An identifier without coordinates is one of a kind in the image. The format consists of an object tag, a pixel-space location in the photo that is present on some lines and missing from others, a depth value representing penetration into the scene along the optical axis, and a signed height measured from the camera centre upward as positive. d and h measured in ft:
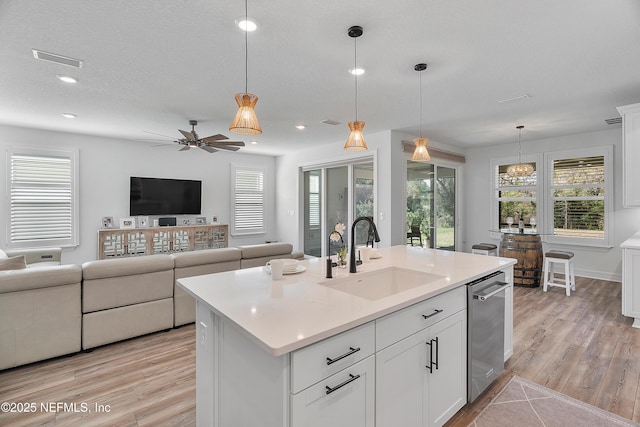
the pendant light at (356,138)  8.15 +1.98
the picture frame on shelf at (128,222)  18.67 -0.61
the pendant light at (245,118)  6.14 +1.90
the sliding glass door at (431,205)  19.19 +0.59
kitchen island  3.71 -1.94
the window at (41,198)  16.08 +0.75
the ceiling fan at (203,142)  14.07 +3.34
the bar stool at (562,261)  14.65 -2.47
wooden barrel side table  15.92 -2.22
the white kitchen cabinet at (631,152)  11.10 +2.27
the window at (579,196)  17.29 +1.09
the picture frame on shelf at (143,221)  19.26 -0.56
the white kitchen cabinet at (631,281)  10.90 -2.36
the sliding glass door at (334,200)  19.29 +0.87
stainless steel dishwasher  6.51 -2.61
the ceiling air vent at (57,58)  8.08 +4.14
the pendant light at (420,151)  9.69 +1.95
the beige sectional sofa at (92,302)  8.13 -2.66
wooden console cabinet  17.75 -1.70
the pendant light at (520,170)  17.37 +2.49
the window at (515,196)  19.60 +1.15
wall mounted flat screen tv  19.27 +1.04
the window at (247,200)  23.62 +0.95
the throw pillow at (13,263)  8.59 -1.46
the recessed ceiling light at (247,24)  6.67 +4.15
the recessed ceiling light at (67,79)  9.66 +4.20
